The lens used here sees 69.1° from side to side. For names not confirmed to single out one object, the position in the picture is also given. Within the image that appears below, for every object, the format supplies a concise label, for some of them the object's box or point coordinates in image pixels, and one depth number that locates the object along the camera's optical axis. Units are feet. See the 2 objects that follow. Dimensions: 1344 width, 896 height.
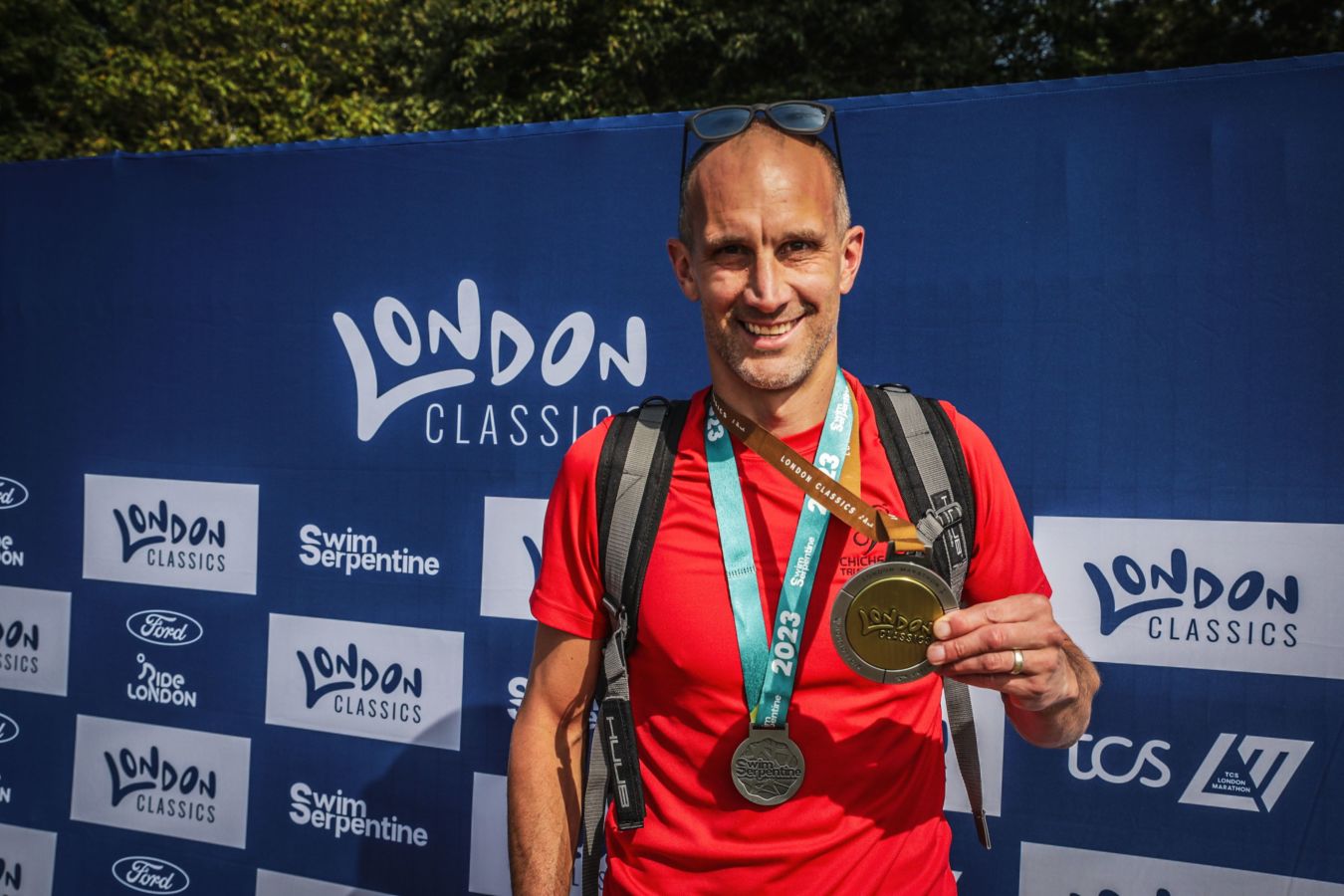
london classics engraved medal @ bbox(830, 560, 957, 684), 5.11
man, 5.47
